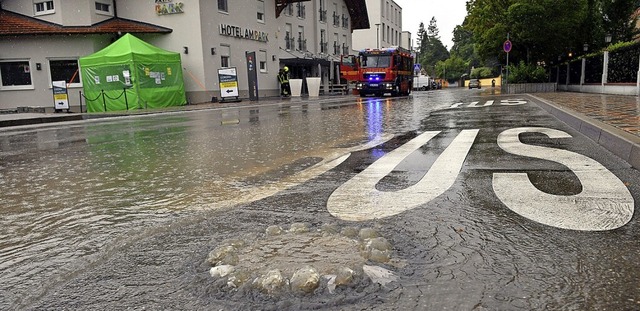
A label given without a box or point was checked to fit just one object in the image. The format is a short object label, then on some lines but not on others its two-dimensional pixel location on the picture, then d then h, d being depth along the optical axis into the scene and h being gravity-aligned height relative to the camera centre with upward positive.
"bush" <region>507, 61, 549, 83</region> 27.11 +0.32
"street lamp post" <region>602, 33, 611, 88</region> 19.41 +0.44
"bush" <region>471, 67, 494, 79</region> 79.17 +1.42
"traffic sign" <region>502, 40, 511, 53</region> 24.95 +1.88
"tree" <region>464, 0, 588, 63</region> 24.39 +2.92
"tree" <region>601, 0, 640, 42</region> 29.14 +3.86
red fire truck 26.47 +0.75
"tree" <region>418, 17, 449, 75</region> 124.39 +9.57
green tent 20.86 +0.67
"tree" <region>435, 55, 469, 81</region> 93.88 +2.67
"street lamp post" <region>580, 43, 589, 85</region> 23.16 +0.46
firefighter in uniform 30.63 +0.37
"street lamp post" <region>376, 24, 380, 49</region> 55.28 +5.79
